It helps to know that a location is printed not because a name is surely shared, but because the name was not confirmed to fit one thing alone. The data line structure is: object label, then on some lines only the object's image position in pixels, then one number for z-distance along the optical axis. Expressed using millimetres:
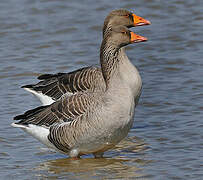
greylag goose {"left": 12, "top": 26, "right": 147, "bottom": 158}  14117
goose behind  17375
